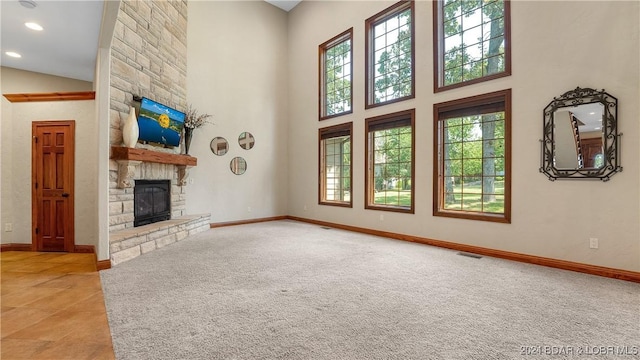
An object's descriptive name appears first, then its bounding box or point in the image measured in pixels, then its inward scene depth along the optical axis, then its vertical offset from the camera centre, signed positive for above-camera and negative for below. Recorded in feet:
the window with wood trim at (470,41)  14.15 +7.43
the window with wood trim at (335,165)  21.93 +1.26
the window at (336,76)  22.08 +8.46
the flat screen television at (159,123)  15.21 +3.29
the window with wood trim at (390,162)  17.89 +1.26
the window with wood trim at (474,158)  13.84 +1.20
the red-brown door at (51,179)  15.17 +0.03
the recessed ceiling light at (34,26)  11.75 +6.44
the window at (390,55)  18.07 +8.39
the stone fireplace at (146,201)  13.34 -1.17
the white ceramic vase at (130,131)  13.79 +2.37
